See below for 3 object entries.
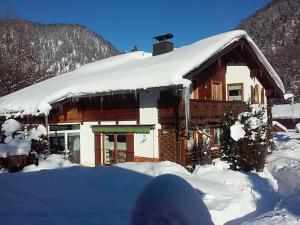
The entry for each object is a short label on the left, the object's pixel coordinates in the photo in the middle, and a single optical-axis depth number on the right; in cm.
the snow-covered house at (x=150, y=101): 1040
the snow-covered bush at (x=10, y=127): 830
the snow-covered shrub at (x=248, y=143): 846
